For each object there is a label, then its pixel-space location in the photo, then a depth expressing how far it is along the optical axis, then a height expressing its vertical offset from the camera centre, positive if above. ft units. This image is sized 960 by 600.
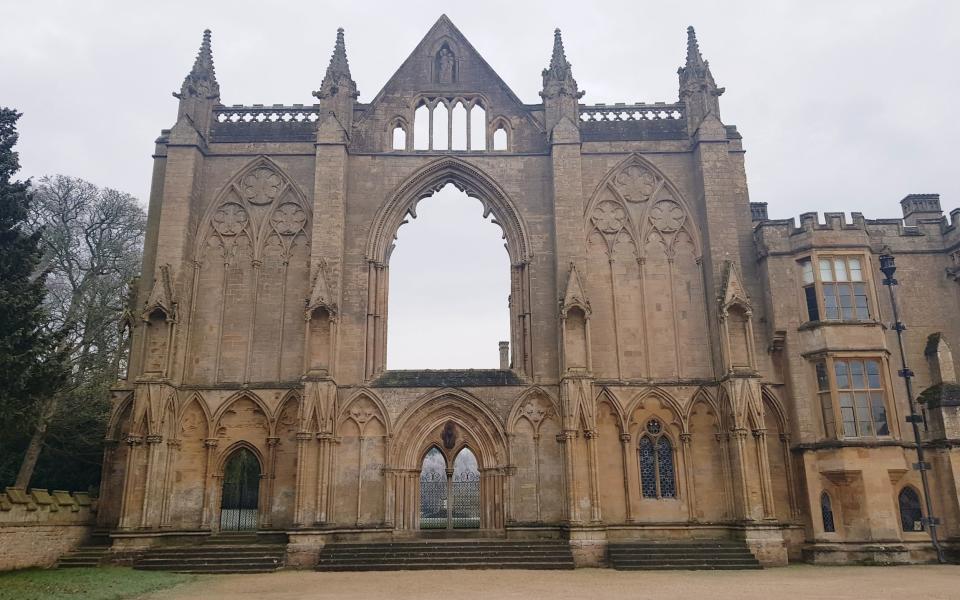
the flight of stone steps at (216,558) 59.31 -4.13
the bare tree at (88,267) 85.05 +29.75
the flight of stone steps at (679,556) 60.29 -4.58
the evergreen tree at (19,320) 46.37 +12.05
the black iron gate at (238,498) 69.56 +0.91
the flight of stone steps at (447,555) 59.47 -4.16
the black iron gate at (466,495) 70.90 +0.81
